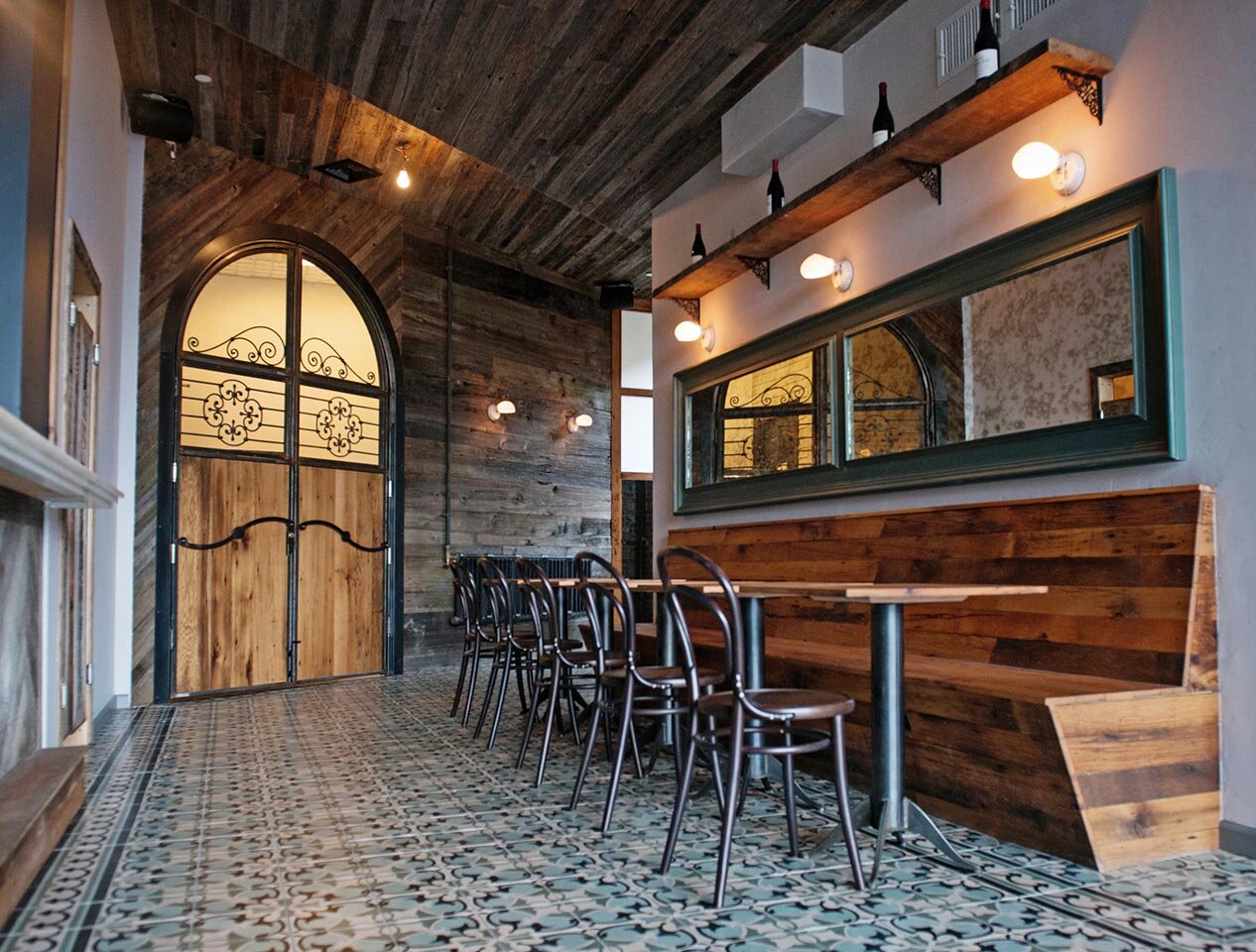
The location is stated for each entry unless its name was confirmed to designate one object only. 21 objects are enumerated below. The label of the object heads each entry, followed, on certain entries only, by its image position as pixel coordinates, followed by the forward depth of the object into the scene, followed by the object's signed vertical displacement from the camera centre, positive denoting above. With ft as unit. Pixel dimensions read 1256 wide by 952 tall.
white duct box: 15.52 +6.99
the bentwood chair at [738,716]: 8.18 -1.79
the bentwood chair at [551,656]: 13.08 -1.93
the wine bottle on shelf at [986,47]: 11.85 +6.00
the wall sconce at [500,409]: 28.99 +3.46
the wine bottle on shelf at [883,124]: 13.98 +5.97
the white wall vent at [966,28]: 12.02 +6.55
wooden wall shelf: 10.78 +5.07
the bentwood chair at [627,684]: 10.27 -1.96
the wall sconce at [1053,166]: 11.11 +4.18
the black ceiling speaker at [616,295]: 32.32 +7.74
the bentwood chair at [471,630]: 17.49 -2.08
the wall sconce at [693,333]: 19.89 +3.96
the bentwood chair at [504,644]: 15.57 -2.09
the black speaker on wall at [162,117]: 19.85 +8.63
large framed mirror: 10.23 +2.04
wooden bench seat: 8.79 -1.74
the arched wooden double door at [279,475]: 22.02 +1.19
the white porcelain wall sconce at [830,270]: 15.38 +4.09
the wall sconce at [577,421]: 31.19 +3.28
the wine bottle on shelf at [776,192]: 17.06 +5.94
